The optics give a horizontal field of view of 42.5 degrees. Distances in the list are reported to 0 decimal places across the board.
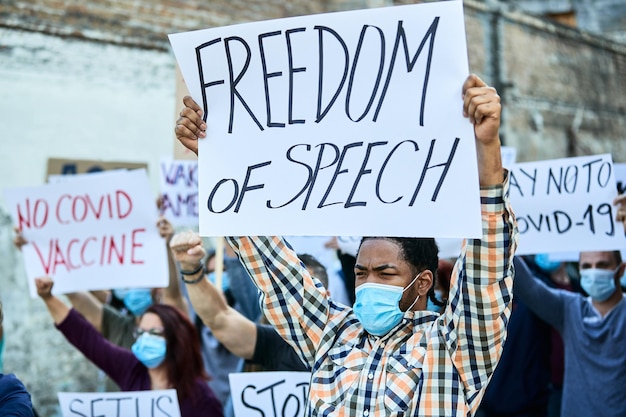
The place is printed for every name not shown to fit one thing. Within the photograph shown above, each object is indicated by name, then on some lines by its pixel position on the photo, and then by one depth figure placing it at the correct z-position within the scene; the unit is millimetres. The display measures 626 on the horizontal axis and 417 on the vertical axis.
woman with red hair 3859
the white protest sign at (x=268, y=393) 3439
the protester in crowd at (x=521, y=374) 4367
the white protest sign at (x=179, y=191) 5562
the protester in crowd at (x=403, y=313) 2168
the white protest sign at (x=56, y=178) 5646
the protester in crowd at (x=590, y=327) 3695
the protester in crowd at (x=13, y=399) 3111
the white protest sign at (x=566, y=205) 3912
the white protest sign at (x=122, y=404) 3678
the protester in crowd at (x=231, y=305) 4500
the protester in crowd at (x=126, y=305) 4621
